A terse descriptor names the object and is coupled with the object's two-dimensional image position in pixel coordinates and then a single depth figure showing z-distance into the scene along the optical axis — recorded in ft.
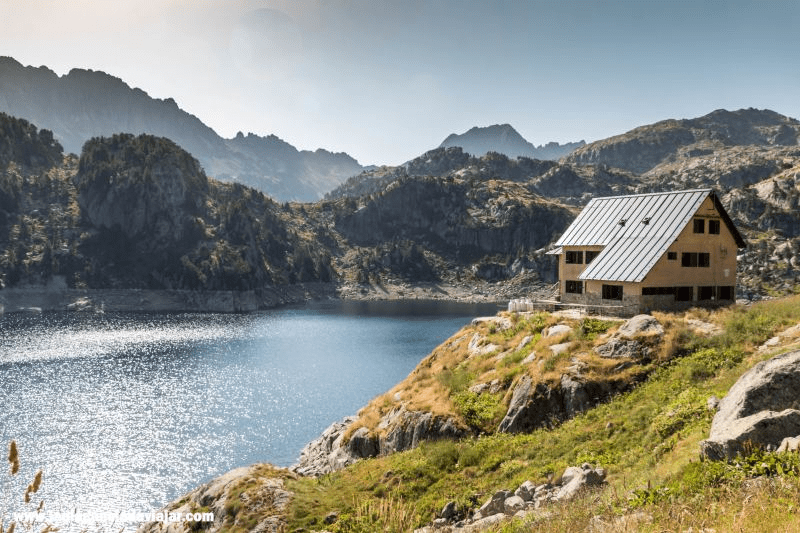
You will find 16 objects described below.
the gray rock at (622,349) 106.52
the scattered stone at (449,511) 79.67
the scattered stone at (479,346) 139.57
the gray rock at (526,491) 74.23
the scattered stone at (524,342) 130.53
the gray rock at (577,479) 67.46
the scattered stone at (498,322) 148.66
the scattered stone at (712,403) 77.43
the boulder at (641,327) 111.04
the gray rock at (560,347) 114.11
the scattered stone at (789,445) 45.42
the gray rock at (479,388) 117.60
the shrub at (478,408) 106.83
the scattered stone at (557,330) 124.97
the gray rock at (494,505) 74.18
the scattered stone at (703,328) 108.70
